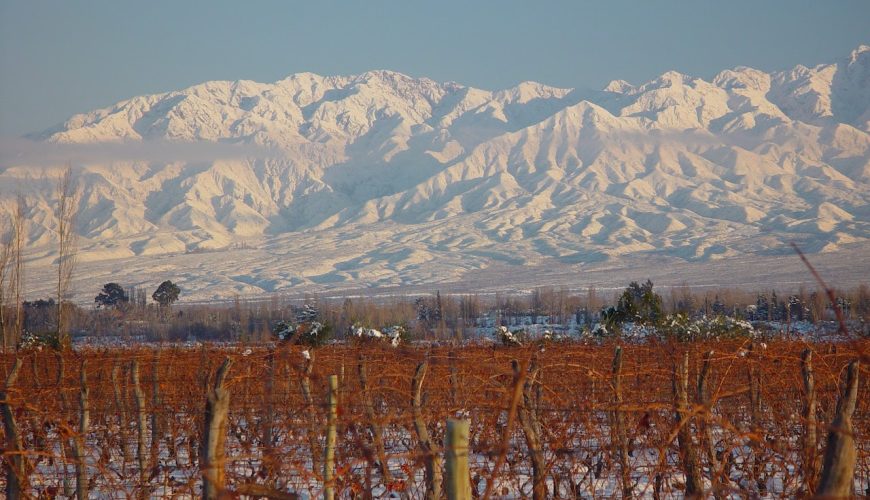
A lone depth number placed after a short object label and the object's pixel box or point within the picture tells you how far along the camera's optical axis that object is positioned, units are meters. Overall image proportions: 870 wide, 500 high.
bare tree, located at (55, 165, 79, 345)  54.34
